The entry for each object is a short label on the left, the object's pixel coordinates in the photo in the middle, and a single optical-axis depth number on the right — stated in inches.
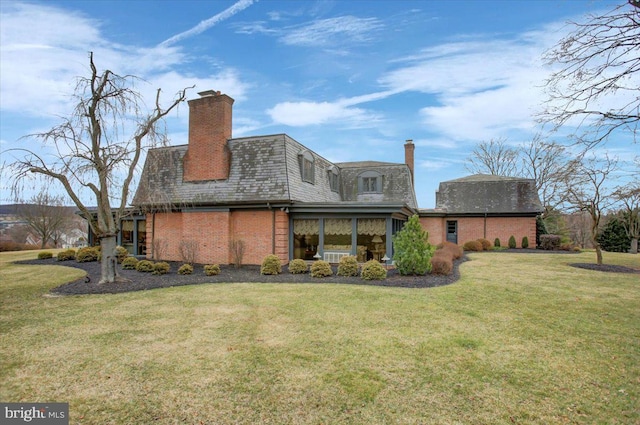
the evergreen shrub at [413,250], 469.1
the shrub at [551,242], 949.8
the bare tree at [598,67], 242.4
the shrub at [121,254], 688.2
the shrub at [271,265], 502.3
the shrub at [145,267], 539.5
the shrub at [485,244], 936.9
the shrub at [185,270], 507.2
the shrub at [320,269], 474.6
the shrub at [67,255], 709.6
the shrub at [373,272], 447.5
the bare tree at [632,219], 899.0
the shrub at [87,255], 684.7
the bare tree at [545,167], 1255.5
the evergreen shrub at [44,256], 735.1
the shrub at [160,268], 511.5
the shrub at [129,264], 573.9
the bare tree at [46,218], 1219.2
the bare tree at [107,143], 417.1
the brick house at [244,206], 581.6
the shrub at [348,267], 482.6
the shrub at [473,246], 911.7
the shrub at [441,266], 476.6
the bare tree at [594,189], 597.6
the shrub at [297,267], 509.0
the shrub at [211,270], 496.7
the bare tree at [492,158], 1534.2
